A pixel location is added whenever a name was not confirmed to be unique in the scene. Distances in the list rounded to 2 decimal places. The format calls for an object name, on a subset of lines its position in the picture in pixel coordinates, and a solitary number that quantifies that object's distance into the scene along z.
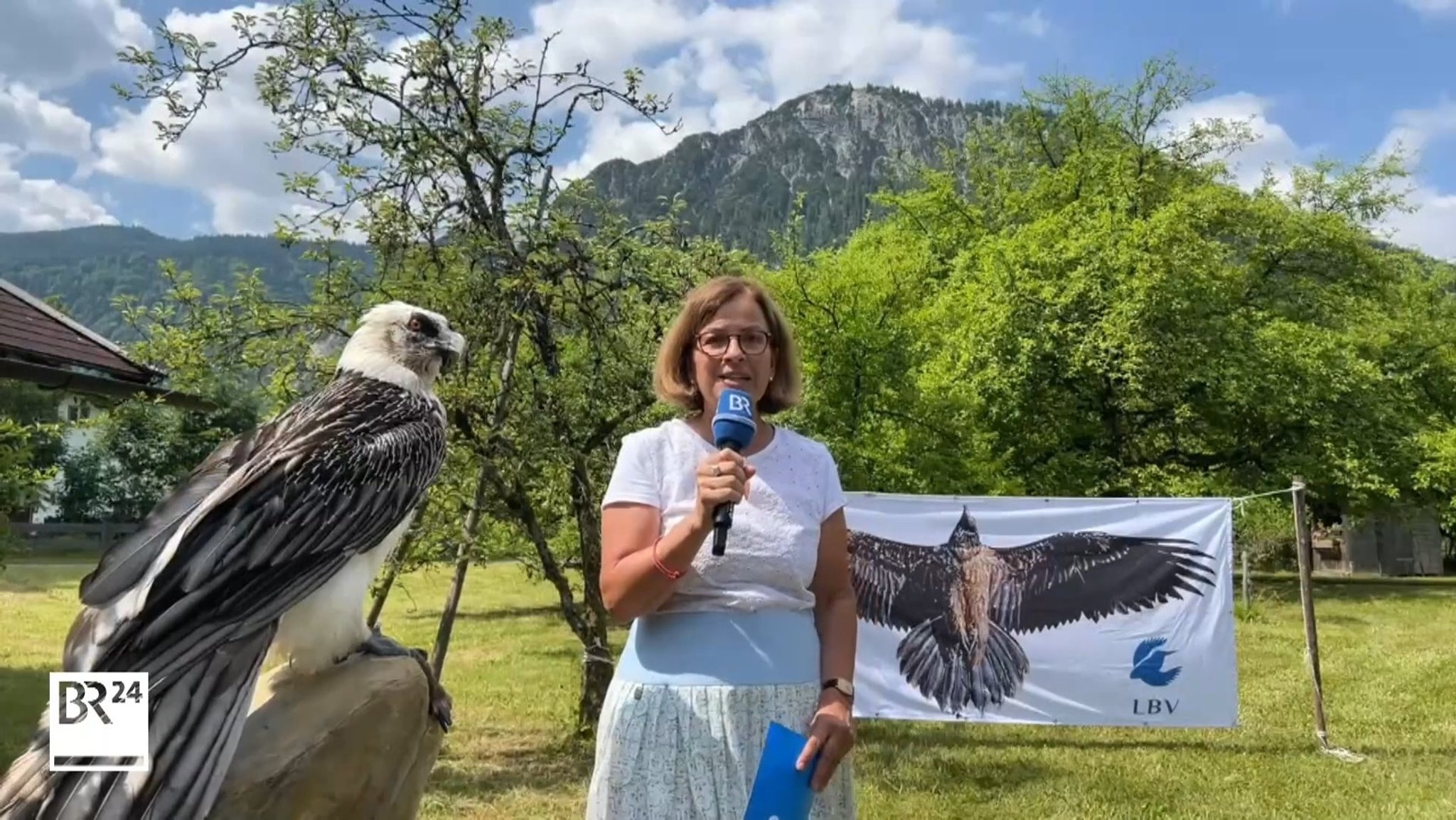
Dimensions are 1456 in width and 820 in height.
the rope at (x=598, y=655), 7.16
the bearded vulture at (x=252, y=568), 2.07
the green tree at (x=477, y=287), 6.14
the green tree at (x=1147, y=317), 17.89
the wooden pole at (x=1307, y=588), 7.46
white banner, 7.21
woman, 2.16
